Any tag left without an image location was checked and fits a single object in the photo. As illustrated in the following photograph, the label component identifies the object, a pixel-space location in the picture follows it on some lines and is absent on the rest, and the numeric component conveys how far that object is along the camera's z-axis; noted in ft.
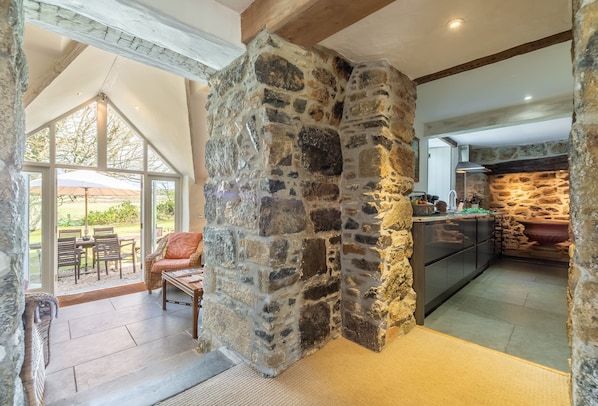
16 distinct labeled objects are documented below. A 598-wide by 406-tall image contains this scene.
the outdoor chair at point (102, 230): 17.78
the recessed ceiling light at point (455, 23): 5.01
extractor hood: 16.00
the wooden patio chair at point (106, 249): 16.59
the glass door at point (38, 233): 13.25
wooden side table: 9.47
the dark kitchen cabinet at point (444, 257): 7.57
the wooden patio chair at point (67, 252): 15.34
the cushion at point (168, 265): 13.33
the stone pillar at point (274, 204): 5.17
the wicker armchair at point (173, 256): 13.53
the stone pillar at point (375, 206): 6.18
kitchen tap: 16.33
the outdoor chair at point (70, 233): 16.75
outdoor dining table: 16.22
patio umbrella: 14.64
